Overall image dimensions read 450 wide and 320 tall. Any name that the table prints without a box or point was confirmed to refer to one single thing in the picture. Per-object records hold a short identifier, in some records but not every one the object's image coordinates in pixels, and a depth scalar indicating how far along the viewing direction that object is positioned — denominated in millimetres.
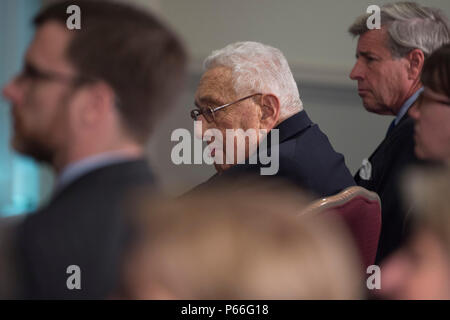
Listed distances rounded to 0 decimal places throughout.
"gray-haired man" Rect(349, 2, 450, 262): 8352
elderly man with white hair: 8150
